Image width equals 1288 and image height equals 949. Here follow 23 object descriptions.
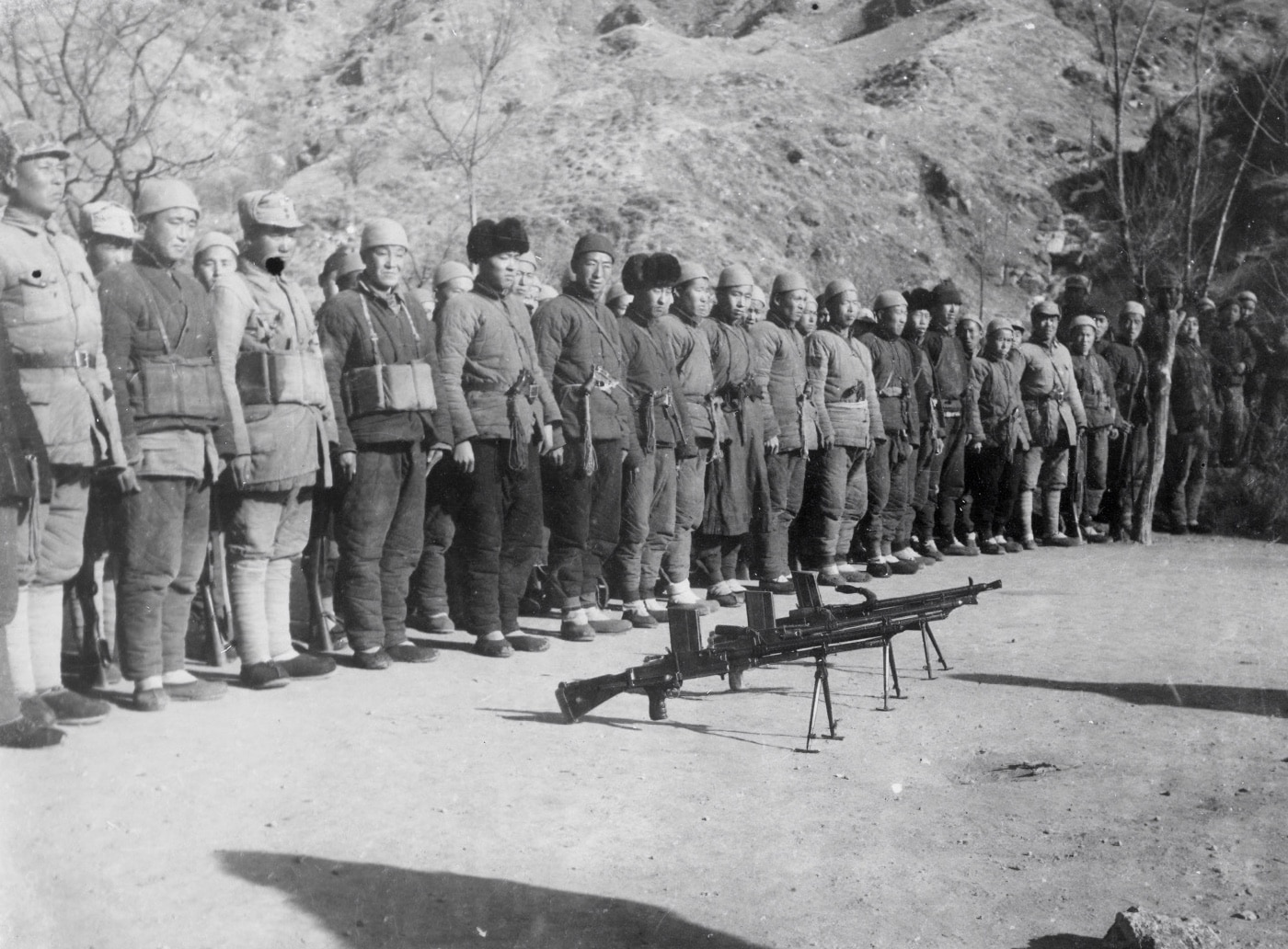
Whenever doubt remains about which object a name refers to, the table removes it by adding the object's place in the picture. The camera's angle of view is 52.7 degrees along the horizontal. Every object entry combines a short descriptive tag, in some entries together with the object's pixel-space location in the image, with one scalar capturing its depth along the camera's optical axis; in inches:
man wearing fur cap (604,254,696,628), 323.3
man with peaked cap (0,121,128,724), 202.1
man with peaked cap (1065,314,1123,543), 510.9
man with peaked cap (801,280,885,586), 399.9
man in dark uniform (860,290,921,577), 422.9
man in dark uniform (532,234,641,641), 304.0
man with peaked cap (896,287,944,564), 445.7
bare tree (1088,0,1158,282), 566.9
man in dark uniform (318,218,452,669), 259.4
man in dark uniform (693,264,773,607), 364.8
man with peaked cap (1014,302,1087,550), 485.7
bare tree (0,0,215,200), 657.6
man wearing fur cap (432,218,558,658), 281.1
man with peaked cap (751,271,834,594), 379.9
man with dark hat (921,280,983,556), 461.4
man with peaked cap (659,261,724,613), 346.6
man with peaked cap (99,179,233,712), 218.2
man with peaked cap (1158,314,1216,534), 542.9
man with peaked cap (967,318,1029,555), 475.5
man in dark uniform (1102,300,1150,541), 529.3
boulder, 130.8
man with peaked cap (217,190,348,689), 239.5
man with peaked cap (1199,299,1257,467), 579.8
